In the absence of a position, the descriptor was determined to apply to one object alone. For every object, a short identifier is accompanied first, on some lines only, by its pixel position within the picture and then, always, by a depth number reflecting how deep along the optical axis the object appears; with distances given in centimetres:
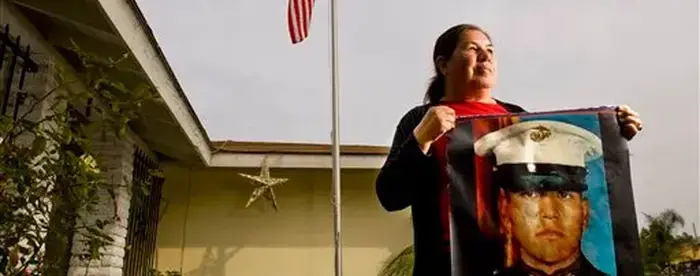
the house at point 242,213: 392
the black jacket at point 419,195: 102
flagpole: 385
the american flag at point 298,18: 420
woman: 103
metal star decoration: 443
